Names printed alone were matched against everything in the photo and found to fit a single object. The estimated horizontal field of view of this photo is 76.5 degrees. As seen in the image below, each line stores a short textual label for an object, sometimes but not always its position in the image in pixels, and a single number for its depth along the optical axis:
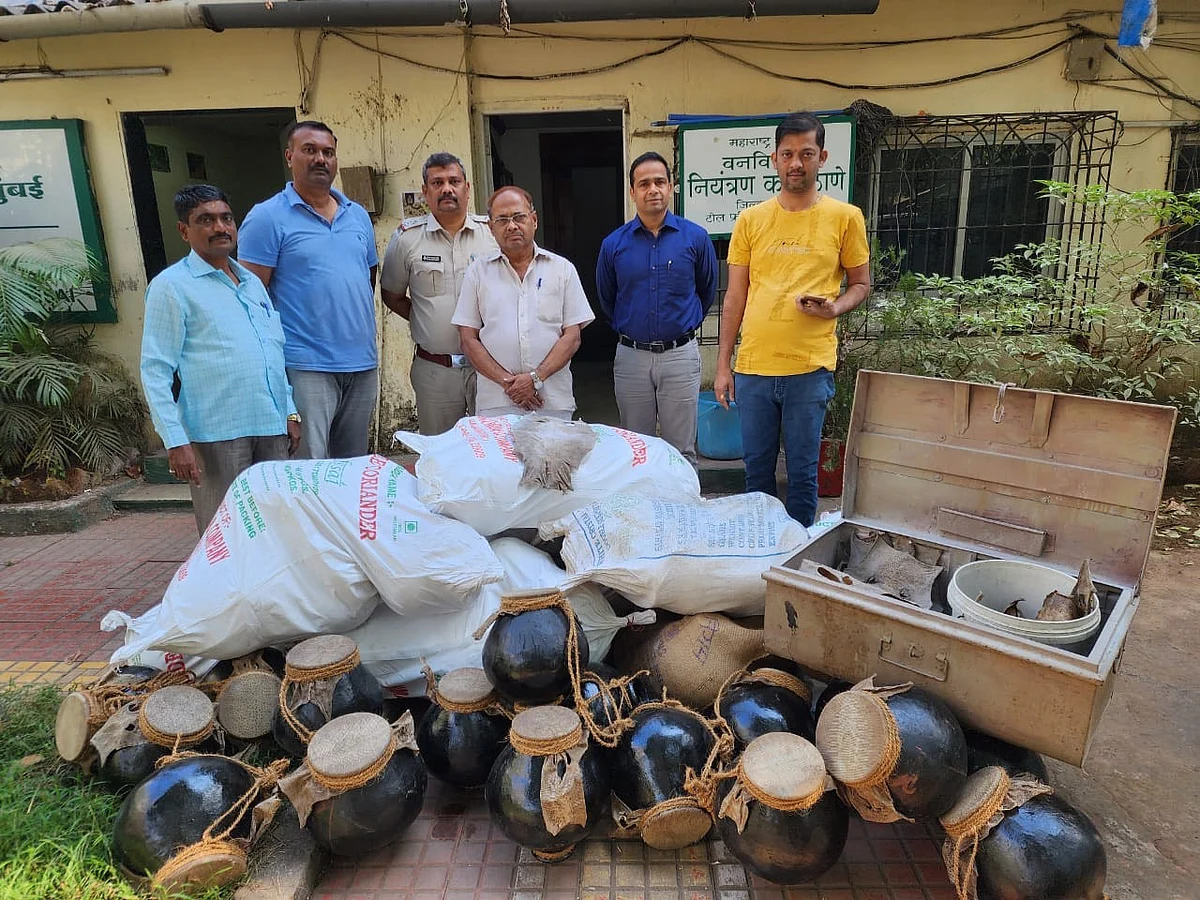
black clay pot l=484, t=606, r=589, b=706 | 2.25
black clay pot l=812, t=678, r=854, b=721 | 2.30
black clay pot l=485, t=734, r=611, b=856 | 2.06
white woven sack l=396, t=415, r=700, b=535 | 2.80
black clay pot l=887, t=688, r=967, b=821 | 1.82
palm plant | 5.09
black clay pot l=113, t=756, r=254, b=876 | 1.98
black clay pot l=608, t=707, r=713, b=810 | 2.13
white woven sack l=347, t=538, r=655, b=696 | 2.69
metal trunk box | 1.88
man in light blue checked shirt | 2.96
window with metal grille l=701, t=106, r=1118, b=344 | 5.56
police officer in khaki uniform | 3.76
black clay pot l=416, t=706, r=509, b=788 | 2.34
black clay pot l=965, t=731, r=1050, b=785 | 2.03
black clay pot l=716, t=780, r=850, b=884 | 1.87
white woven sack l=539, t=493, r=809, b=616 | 2.57
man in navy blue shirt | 3.89
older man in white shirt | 3.55
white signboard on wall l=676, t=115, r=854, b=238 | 5.46
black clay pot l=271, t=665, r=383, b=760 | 2.31
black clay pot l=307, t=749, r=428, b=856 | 2.06
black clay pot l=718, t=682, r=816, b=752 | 2.19
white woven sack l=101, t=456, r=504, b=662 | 2.50
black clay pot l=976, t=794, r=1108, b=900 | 1.79
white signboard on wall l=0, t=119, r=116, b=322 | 5.71
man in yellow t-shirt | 3.19
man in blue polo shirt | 3.44
